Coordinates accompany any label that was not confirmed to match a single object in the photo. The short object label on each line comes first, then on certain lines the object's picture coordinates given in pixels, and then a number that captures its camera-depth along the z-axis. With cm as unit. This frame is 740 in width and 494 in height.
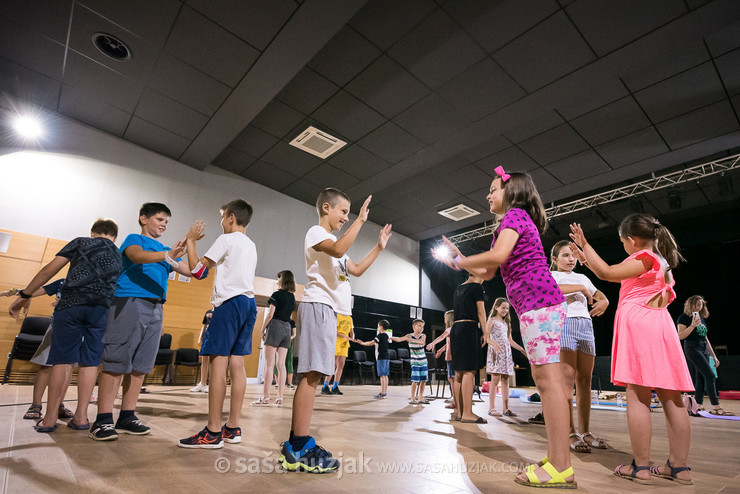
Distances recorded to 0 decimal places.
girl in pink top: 139
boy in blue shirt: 204
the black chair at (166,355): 617
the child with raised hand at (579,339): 231
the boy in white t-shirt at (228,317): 190
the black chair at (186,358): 652
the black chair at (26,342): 497
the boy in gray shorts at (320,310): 149
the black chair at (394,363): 1024
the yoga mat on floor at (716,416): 431
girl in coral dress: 161
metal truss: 659
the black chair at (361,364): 959
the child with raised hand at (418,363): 525
